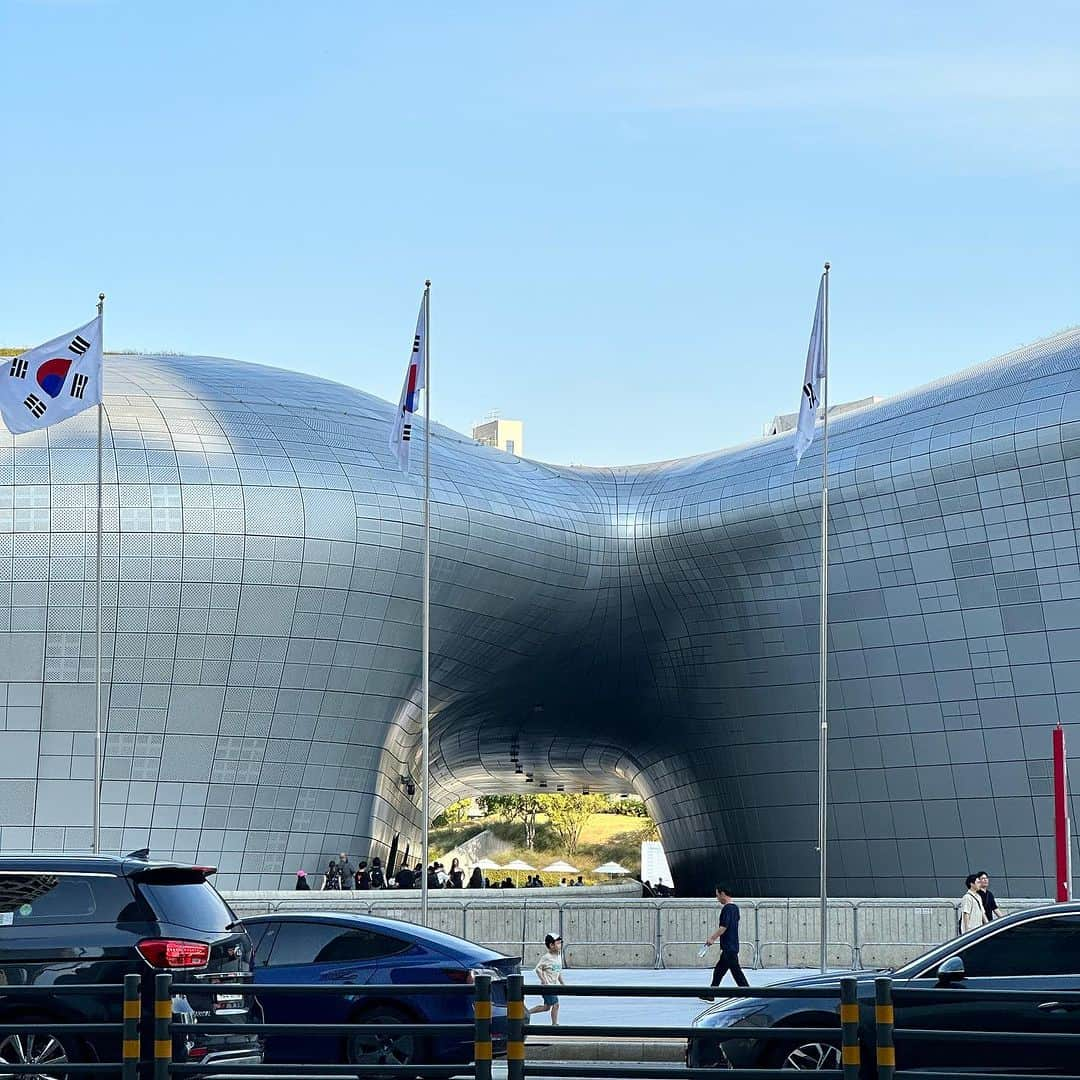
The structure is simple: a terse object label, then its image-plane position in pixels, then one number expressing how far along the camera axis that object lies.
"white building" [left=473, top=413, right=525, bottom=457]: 157.38
